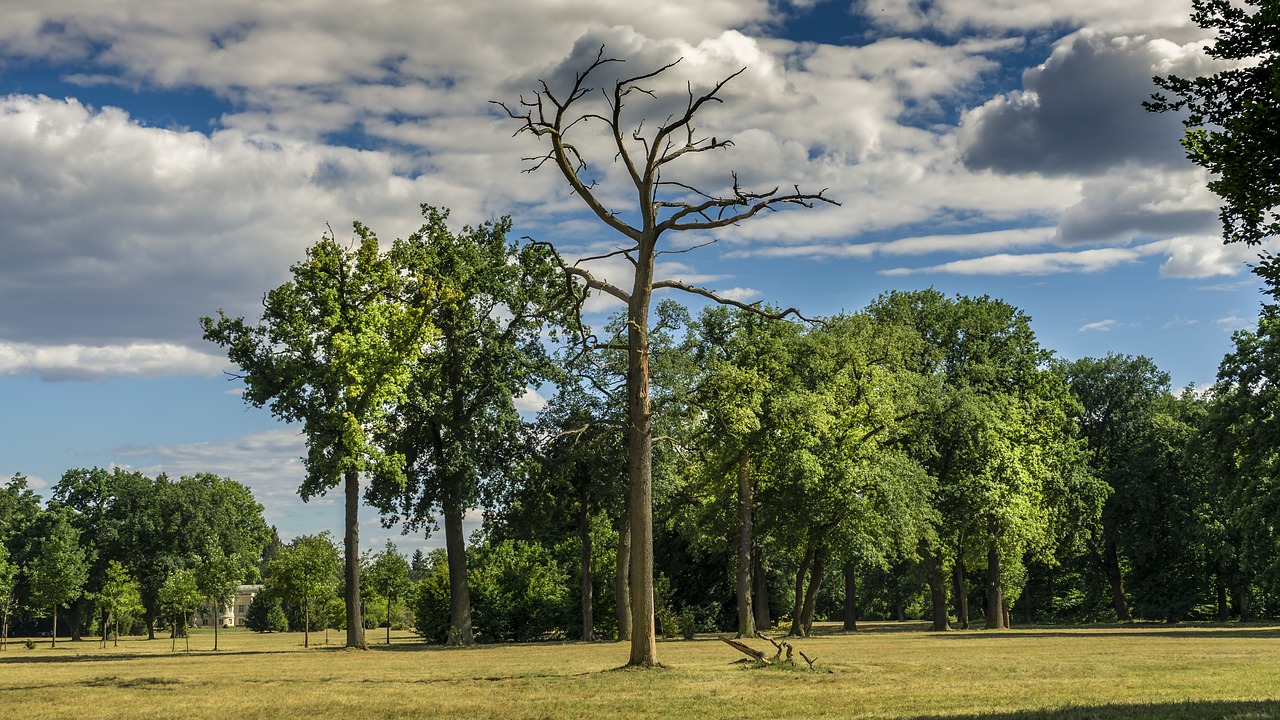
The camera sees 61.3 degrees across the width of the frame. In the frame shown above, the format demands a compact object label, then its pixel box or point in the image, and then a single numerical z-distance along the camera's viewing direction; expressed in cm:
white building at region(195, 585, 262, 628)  15050
